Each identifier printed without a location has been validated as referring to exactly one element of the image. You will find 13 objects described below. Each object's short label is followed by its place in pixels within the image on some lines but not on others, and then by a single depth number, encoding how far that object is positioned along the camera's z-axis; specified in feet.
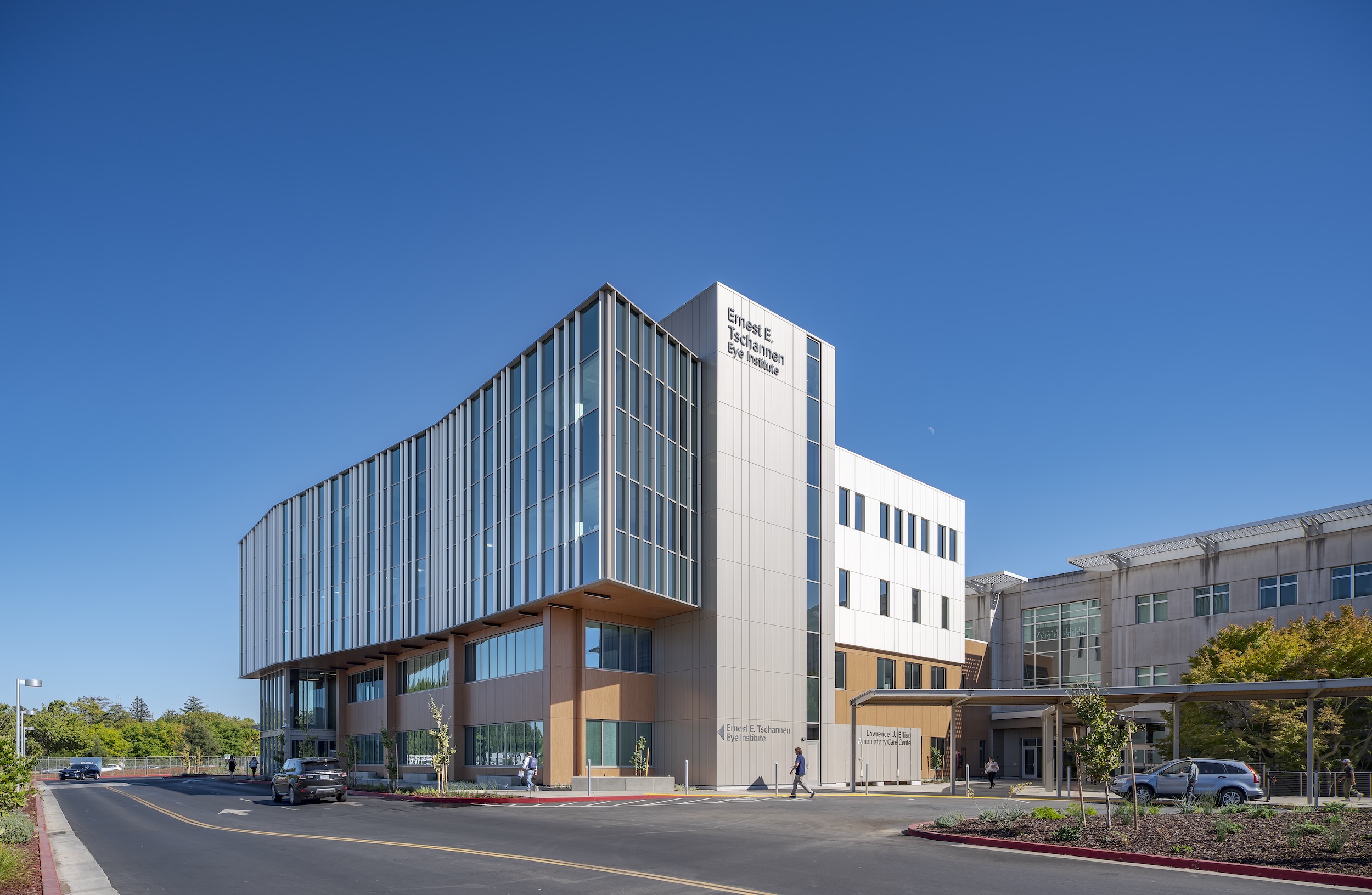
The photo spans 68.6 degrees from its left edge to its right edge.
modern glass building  125.39
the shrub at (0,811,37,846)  67.05
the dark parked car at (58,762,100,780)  260.01
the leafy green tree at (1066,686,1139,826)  64.54
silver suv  97.19
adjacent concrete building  158.20
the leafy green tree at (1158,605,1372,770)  125.90
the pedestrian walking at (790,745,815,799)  111.55
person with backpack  120.16
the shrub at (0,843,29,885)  50.31
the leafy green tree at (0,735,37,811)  60.70
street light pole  135.85
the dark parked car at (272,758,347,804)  117.50
